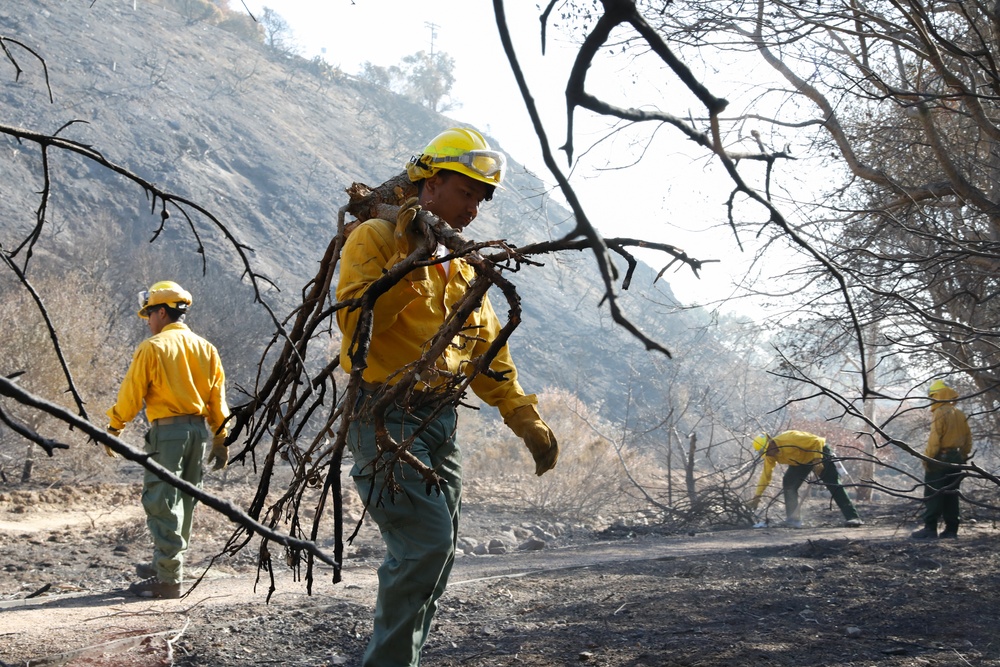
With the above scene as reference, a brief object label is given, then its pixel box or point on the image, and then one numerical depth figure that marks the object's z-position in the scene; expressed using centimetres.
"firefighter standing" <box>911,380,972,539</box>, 873
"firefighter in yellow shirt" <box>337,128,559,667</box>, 285
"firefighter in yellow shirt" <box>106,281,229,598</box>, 561
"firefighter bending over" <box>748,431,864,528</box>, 1143
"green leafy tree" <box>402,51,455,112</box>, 6919
